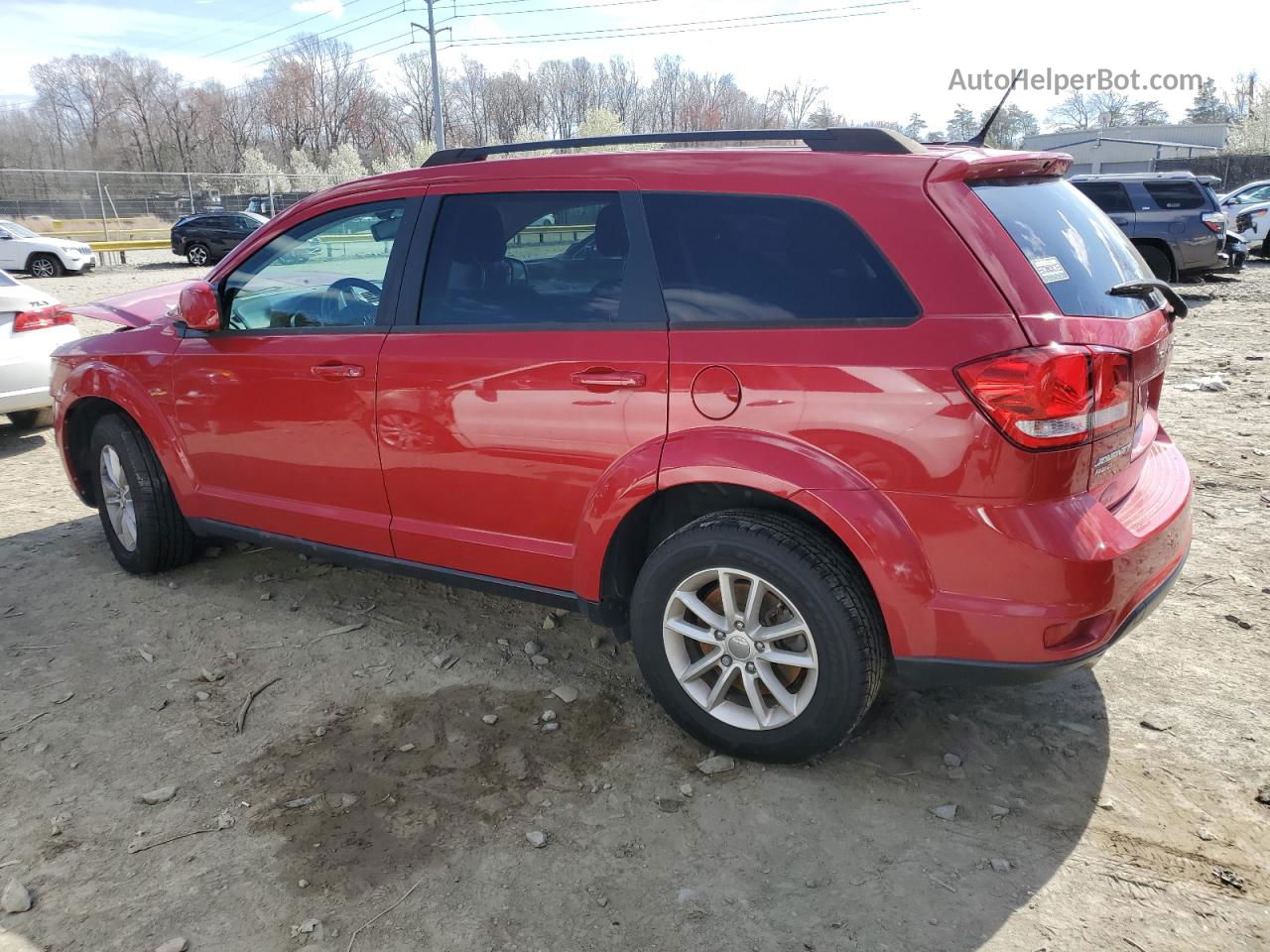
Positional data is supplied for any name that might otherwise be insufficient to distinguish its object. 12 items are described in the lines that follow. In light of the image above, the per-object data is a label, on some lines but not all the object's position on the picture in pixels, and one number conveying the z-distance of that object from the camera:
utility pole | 37.39
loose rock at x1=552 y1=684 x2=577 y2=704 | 3.51
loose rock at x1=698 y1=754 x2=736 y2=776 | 3.04
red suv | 2.51
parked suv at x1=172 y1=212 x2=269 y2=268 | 26.52
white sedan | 7.07
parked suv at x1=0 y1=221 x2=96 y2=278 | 23.05
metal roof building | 53.47
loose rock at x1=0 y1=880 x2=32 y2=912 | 2.49
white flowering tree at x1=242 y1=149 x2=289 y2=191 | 36.91
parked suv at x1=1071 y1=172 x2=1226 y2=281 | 14.28
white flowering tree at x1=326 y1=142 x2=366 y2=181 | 58.28
